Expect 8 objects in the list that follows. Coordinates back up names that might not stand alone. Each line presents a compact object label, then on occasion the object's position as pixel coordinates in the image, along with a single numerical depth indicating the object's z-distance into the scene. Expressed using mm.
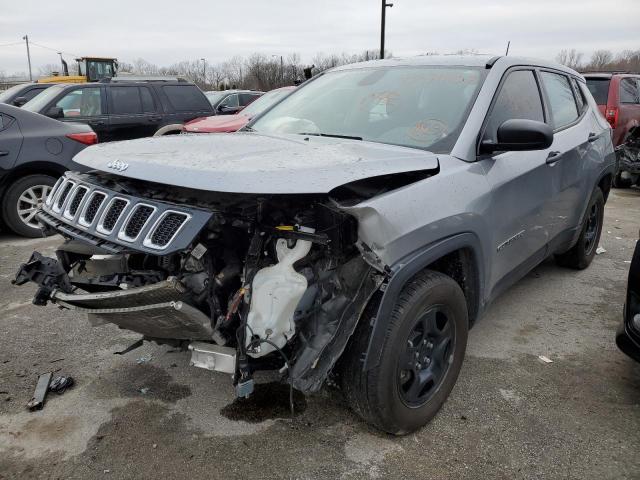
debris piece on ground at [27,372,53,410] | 2844
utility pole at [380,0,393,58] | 17789
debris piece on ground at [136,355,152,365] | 3340
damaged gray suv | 2191
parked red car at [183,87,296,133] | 7789
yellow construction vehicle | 23781
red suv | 9008
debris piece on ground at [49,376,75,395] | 3010
